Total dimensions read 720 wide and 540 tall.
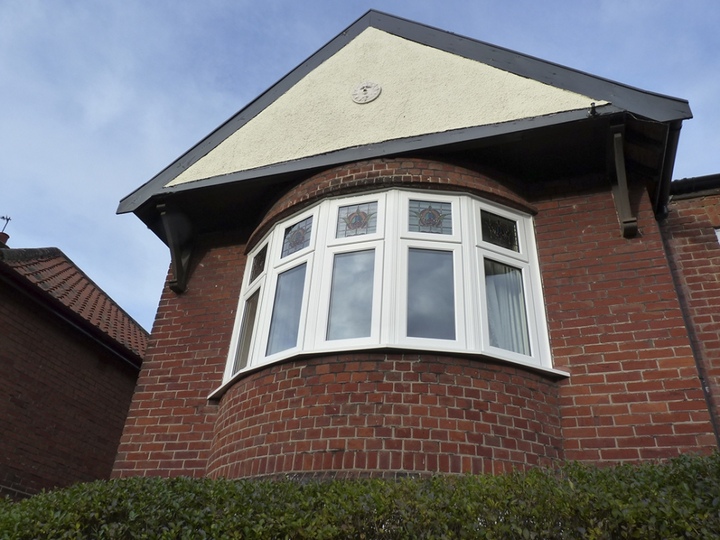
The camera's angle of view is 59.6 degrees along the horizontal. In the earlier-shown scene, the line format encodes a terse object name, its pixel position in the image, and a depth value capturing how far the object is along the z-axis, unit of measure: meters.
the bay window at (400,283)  5.98
